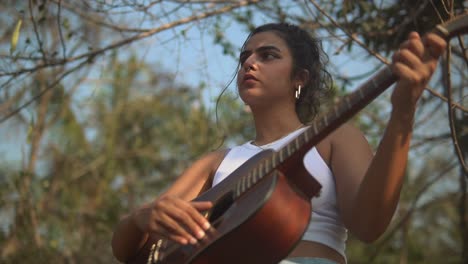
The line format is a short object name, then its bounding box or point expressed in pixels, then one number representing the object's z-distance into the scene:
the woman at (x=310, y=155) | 1.76
